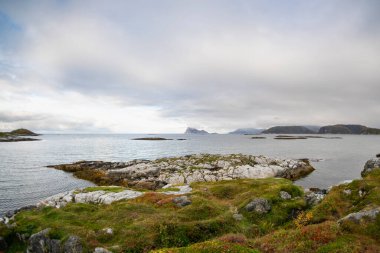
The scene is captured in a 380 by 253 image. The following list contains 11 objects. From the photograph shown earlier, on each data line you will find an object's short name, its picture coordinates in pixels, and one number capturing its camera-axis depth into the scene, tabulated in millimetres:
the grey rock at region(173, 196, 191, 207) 30283
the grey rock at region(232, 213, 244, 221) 25445
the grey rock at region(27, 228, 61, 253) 20730
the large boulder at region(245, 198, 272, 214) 27266
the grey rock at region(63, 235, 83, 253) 19503
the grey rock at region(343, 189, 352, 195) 26797
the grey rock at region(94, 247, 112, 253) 18609
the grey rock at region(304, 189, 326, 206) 28734
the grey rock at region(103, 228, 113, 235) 21722
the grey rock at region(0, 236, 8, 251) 23859
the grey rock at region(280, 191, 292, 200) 30278
